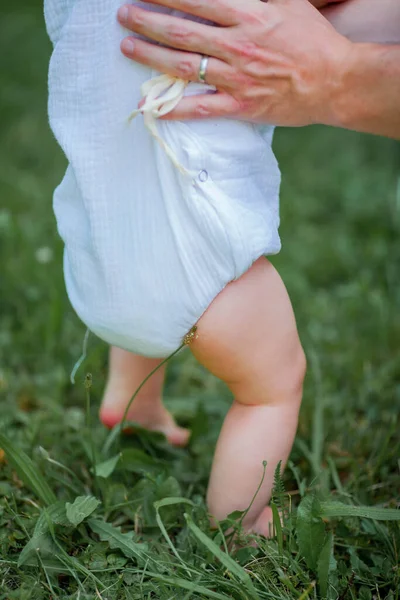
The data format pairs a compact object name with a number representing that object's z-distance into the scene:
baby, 1.50
